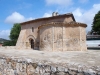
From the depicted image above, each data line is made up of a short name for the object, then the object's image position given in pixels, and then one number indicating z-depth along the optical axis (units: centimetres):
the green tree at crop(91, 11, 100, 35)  1690
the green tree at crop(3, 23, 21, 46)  2161
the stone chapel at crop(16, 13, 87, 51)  811
